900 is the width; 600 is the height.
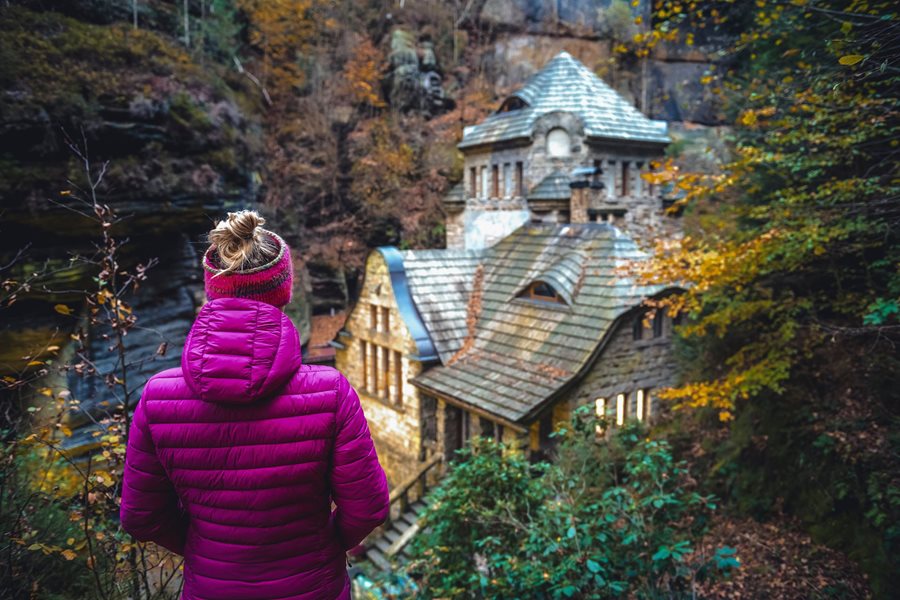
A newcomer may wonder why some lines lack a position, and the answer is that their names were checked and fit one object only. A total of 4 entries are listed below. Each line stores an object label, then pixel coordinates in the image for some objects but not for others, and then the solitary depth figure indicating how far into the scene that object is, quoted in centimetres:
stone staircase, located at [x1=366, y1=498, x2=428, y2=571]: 966
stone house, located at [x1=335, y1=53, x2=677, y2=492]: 978
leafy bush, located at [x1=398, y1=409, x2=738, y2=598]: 407
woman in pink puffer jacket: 177
